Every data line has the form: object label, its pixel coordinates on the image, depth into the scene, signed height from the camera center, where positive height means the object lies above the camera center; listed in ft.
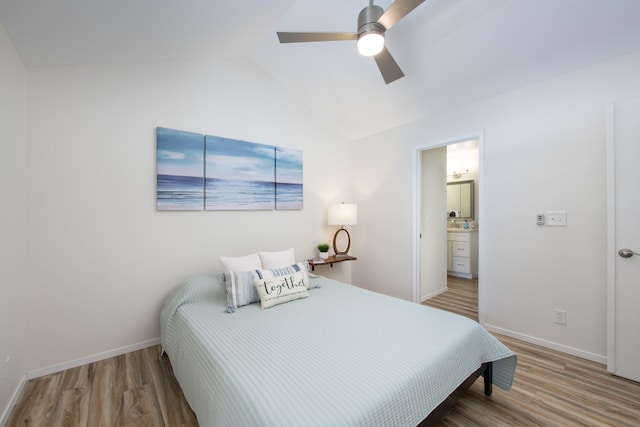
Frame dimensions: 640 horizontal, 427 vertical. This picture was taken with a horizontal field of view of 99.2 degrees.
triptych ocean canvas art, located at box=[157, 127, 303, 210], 8.23 +1.35
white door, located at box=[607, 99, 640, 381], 6.24 -0.60
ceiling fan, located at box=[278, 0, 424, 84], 5.18 +3.74
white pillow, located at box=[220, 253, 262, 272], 7.75 -1.46
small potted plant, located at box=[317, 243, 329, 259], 11.33 -1.51
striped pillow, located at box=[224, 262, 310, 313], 6.84 -1.87
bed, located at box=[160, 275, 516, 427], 3.48 -2.37
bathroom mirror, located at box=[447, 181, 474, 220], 17.20 +0.99
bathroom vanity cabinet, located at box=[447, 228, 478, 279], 15.56 -2.28
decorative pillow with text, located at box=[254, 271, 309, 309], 6.91 -2.00
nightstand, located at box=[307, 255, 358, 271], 10.67 -1.90
